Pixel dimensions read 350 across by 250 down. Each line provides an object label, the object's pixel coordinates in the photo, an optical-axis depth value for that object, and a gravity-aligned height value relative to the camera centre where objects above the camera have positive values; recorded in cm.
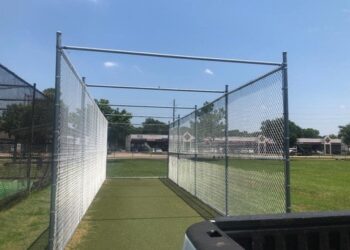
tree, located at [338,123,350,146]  10156 +544
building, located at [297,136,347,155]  9074 +226
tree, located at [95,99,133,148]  2160 +117
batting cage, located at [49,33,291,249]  584 -1
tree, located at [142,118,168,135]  2098 +137
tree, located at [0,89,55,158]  951 +82
